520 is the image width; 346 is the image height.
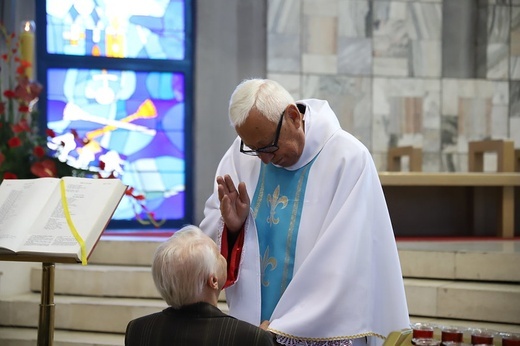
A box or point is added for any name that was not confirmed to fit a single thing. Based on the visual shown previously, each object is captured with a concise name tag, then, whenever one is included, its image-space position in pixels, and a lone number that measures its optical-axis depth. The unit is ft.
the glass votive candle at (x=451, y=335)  12.68
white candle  33.44
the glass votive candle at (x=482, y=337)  12.44
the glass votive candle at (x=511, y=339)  12.19
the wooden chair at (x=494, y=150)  44.39
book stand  21.95
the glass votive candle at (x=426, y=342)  12.51
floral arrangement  32.03
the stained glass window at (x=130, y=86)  53.37
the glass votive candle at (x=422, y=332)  12.86
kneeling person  15.74
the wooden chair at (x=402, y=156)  48.58
